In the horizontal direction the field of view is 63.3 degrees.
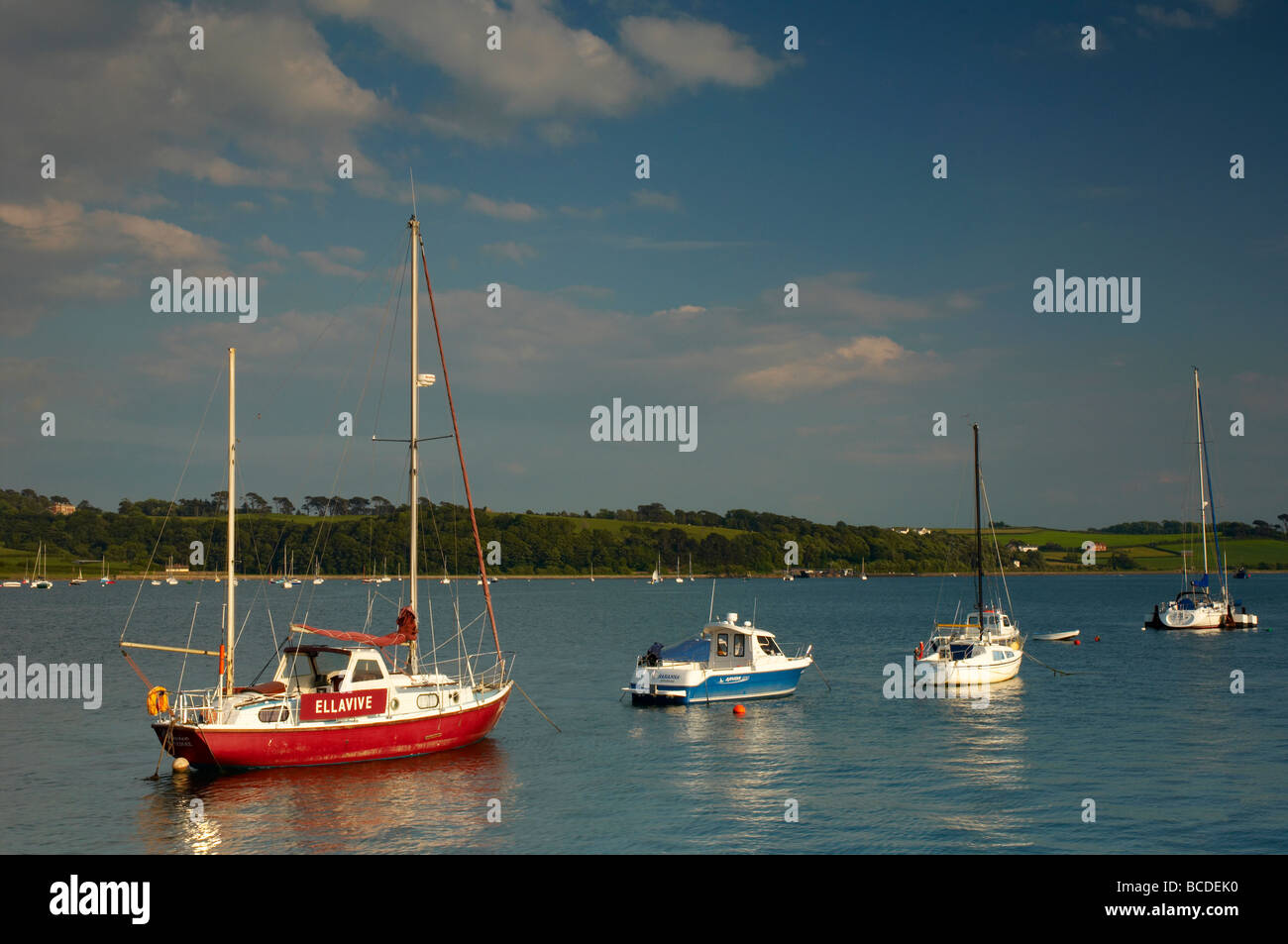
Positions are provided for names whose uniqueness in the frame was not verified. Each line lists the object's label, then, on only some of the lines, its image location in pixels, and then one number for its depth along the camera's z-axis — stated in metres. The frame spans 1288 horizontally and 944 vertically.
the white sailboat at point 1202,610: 101.38
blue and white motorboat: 48.34
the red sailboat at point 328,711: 31.75
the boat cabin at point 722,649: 49.75
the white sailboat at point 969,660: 55.25
